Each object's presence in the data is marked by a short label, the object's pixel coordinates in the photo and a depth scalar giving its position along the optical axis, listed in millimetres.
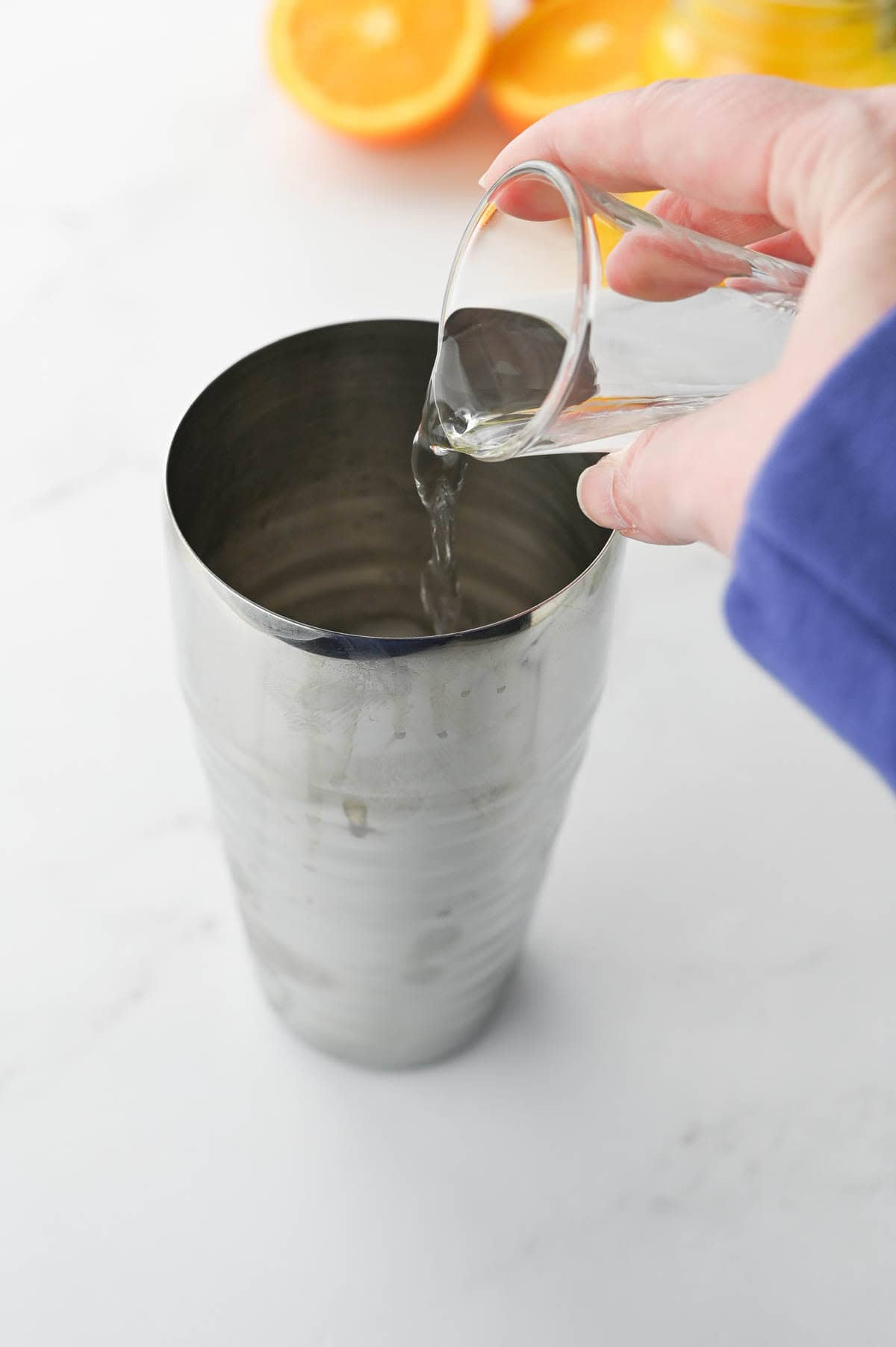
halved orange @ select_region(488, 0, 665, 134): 1086
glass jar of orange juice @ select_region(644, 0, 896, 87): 914
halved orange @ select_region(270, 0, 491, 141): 1094
